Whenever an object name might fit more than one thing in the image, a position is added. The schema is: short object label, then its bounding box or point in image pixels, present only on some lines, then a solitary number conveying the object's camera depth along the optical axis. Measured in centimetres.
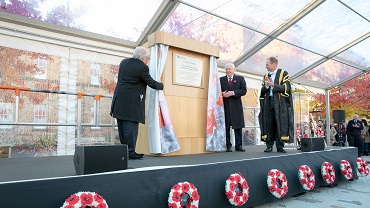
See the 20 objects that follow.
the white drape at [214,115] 369
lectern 345
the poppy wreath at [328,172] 352
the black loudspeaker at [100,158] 182
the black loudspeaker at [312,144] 370
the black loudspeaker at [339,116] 992
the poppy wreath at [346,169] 389
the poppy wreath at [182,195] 202
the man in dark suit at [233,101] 398
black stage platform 158
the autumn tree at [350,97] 1273
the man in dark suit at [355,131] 869
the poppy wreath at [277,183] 278
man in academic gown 372
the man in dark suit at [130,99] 282
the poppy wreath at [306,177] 316
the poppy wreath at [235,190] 238
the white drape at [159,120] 320
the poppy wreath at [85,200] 160
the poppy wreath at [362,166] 423
